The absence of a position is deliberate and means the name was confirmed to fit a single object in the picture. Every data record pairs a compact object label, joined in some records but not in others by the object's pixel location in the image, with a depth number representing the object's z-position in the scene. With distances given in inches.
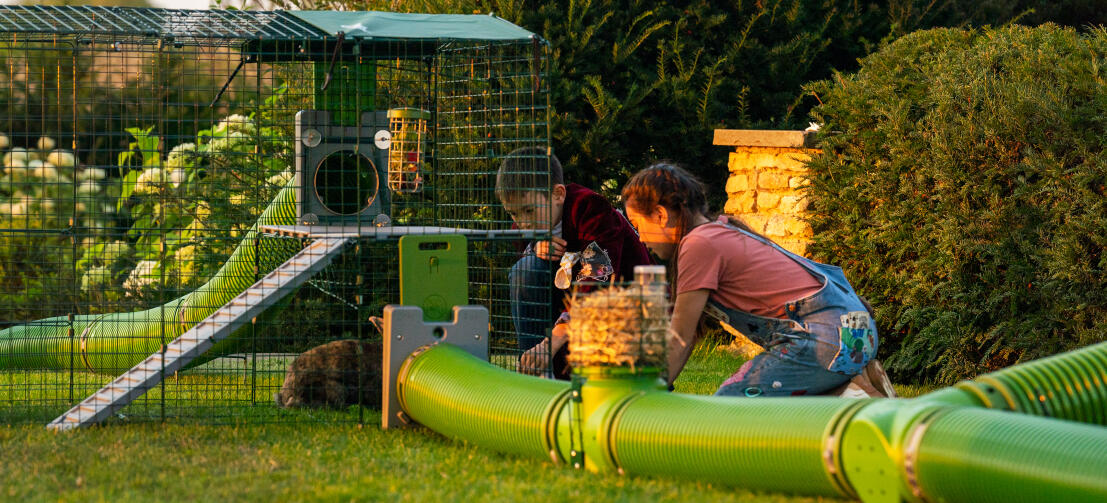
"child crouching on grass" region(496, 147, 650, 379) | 449.1
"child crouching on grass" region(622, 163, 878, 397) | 384.8
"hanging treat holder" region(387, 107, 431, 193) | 456.5
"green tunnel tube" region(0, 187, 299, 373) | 551.5
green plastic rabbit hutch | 418.3
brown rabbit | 460.1
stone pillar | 622.2
